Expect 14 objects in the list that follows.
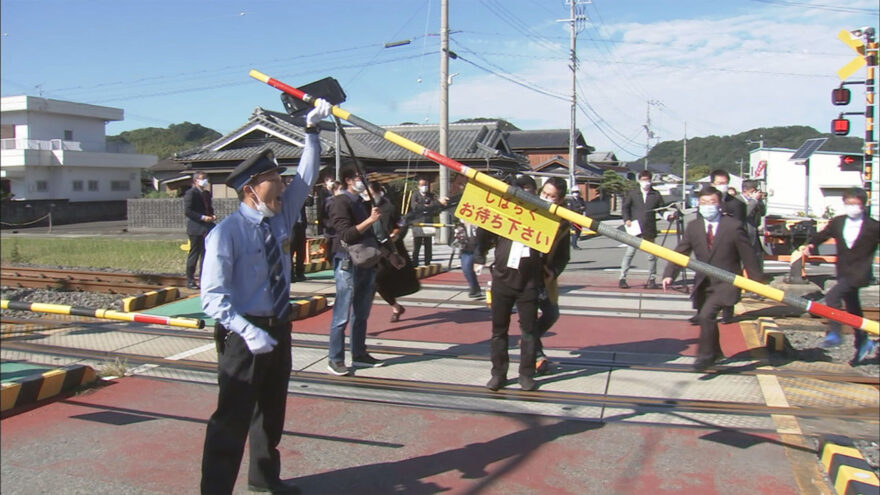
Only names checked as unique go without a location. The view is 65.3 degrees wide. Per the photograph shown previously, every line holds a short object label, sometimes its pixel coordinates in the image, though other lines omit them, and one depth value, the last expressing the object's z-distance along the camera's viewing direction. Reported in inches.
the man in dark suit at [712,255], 239.1
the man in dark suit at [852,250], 276.7
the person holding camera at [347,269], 232.4
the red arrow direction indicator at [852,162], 535.2
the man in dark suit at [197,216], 397.4
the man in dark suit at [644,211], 425.7
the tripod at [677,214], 427.7
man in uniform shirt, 130.2
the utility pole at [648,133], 2190.5
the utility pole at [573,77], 1287.8
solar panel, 1174.8
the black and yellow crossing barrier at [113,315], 202.4
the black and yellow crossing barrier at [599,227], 146.0
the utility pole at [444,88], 711.1
